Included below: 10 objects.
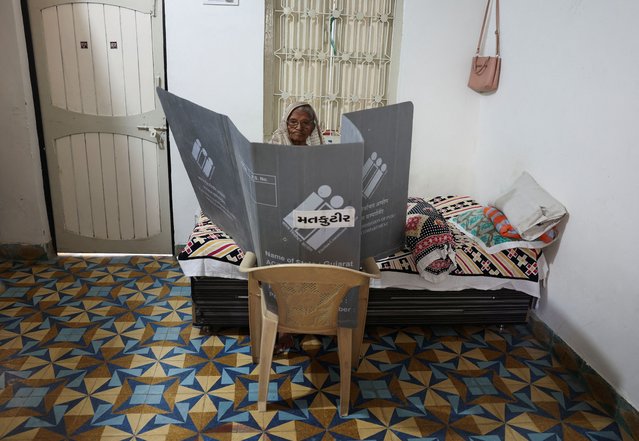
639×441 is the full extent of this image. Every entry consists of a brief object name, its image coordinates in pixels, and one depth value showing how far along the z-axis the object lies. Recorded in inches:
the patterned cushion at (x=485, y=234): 105.9
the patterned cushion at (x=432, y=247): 99.3
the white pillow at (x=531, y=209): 101.6
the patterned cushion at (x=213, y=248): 98.7
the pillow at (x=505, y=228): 104.1
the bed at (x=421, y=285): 99.8
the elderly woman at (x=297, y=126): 102.3
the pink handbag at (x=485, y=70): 129.8
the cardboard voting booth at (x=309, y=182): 59.6
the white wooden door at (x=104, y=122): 128.3
